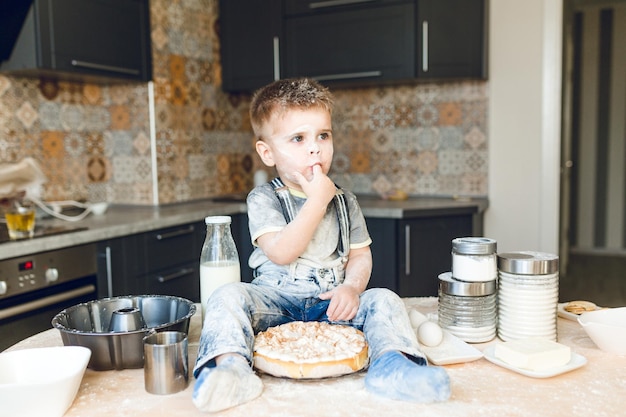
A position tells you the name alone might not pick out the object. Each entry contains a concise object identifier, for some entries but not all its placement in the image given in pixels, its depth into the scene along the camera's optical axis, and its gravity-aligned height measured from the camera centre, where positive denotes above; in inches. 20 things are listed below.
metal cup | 36.2 -11.9
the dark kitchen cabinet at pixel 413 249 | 117.5 -17.0
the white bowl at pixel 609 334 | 41.5 -12.0
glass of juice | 87.0 -7.9
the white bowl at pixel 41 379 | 32.2 -11.9
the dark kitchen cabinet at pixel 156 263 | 96.0 -16.6
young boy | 37.9 -8.3
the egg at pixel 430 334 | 43.1 -12.2
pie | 36.9 -11.6
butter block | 38.4 -12.2
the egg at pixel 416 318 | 47.0 -12.1
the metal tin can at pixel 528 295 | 43.1 -9.6
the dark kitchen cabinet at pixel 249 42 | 137.9 +27.3
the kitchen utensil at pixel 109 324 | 40.0 -11.2
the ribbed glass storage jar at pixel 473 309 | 44.8 -10.9
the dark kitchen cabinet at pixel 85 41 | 100.8 +21.7
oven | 80.7 -17.0
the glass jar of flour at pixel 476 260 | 44.3 -7.2
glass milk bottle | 47.6 -7.6
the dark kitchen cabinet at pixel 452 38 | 123.0 +24.3
